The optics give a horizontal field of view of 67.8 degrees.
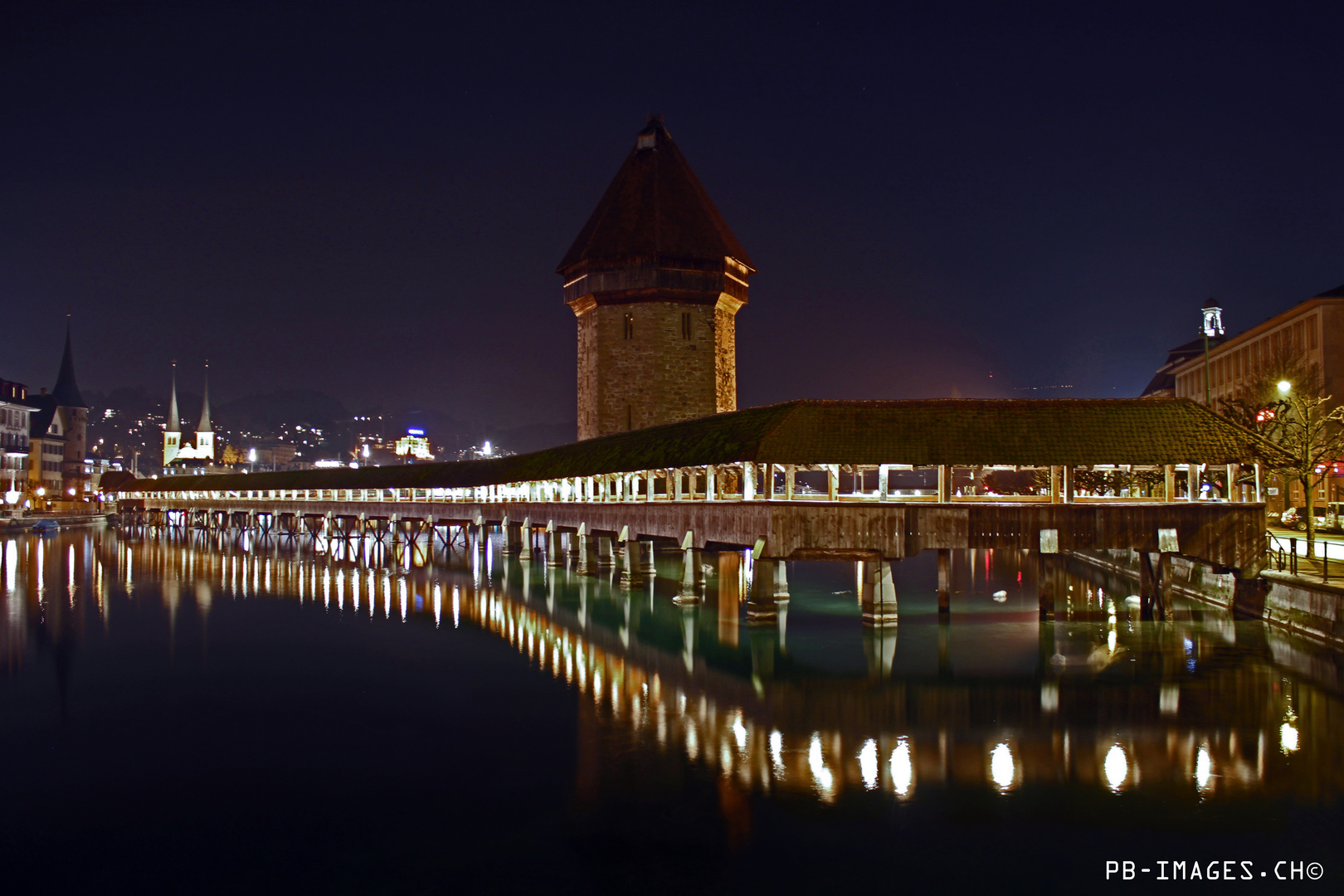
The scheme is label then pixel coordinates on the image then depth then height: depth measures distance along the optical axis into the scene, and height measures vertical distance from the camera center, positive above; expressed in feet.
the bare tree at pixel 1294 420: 82.64 +5.74
